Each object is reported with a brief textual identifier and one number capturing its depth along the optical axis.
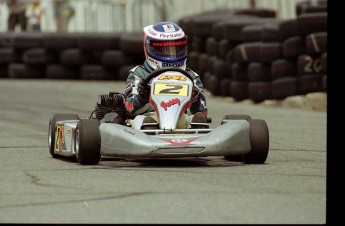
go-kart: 16.84
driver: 18.66
